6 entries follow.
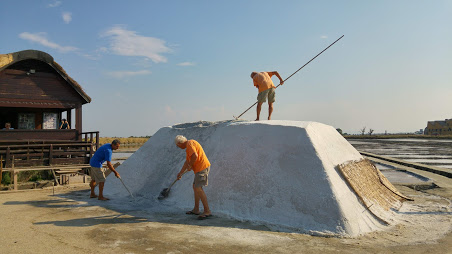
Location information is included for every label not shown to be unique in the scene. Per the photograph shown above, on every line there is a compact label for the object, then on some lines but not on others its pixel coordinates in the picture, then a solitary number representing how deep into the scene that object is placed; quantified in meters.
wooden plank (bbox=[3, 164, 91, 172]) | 10.05
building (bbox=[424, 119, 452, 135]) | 70.38
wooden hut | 13.23
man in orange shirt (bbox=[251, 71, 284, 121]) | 8.38
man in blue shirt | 7.45
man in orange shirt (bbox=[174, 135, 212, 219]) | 5.84
